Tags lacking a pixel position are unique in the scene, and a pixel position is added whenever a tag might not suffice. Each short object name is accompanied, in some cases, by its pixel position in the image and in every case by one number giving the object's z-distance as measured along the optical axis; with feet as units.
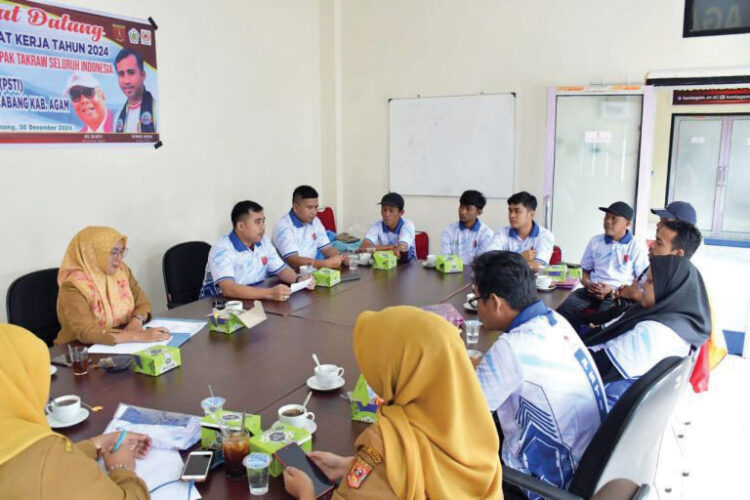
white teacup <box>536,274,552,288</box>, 10.93
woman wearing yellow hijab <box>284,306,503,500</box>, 3.83
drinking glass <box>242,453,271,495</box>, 4.43
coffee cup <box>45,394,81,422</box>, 5.53
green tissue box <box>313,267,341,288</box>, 11.11
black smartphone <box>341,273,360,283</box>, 11.78
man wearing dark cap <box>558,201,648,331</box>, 12.62
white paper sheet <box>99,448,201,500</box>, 4.44
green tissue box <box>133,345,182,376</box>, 6.64
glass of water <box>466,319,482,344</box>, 8.05
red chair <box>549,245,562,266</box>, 14.36
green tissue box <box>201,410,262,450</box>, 5.00
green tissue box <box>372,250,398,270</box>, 12.96
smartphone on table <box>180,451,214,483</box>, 4.55
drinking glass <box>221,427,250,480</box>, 4.68
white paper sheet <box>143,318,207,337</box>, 8.26
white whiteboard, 17.31
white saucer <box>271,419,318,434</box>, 5.29
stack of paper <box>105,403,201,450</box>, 5.08
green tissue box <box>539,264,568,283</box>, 11.32
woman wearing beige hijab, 8.04
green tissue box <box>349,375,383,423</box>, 5.50
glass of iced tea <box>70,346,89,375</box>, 6.75
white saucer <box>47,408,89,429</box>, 5.44
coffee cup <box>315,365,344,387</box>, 6.33
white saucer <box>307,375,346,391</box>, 6.27
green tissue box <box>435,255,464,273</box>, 12.44
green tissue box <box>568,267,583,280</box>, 11.46
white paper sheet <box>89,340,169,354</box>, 7.43
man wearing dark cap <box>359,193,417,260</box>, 14.78
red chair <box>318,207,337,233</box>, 19.02
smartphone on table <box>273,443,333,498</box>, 4.47
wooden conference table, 5.47
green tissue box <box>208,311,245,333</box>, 8.24
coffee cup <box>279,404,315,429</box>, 5.24
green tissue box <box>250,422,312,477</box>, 4.68
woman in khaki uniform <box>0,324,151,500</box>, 3.53
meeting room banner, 10.78
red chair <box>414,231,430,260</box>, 16.57
